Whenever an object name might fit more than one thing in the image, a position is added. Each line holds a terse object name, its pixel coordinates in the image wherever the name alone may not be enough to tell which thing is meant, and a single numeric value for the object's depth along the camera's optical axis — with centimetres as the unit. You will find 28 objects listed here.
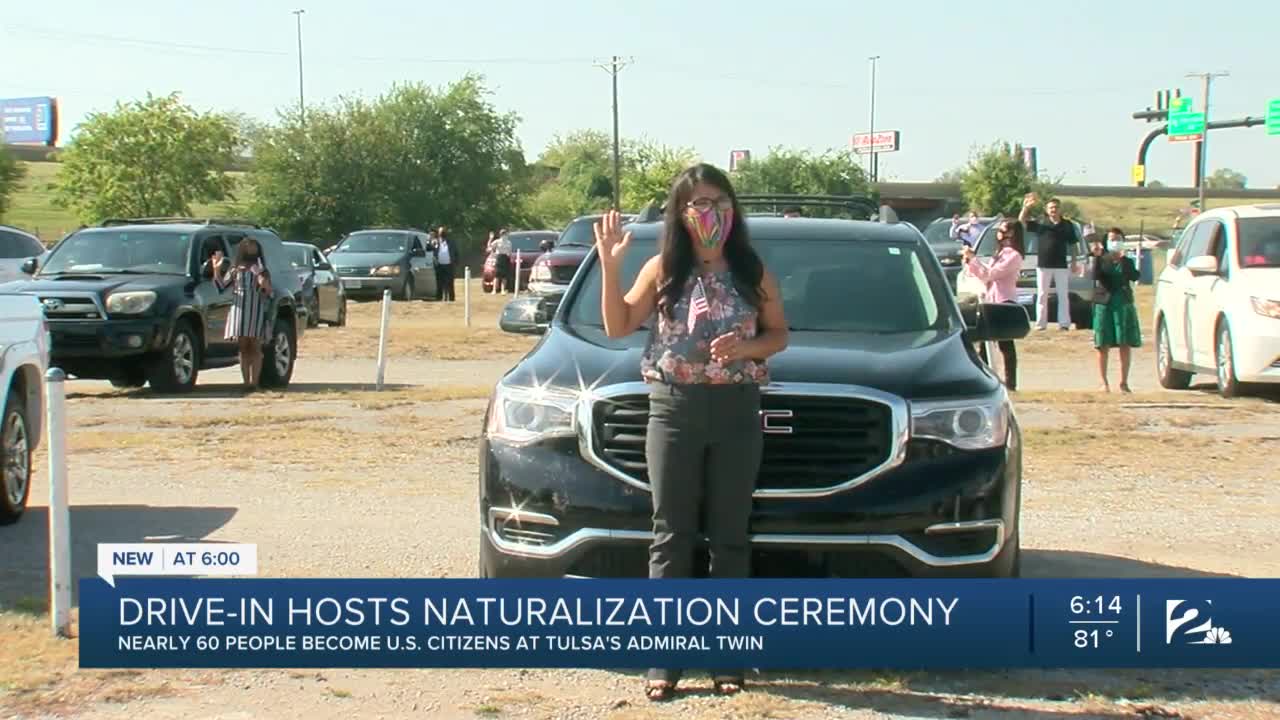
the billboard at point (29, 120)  13012
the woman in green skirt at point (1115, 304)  1656
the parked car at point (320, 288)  2661
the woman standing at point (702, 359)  557
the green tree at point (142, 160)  7075
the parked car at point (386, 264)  3709
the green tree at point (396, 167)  6994
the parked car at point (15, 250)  2305
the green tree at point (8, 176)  8269
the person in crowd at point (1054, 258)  2098
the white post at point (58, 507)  647
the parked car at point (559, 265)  2911
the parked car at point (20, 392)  898
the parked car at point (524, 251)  4356
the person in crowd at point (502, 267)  4291
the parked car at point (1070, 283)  2600
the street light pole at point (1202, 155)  5993
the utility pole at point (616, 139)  7631
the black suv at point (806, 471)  591
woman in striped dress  1683
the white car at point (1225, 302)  1482
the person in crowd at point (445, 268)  3872
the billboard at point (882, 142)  13900
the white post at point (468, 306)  2879
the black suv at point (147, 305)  1623
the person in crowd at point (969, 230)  2816
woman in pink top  1619
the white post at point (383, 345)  1745
